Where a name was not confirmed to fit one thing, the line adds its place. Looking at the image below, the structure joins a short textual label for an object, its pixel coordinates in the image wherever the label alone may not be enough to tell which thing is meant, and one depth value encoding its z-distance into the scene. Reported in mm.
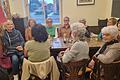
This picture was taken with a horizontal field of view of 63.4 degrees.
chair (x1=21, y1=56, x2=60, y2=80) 1304
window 2836
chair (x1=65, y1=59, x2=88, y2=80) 1231
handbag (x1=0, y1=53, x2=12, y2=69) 1663
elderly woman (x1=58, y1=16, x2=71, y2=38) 2162
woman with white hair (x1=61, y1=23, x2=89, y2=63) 1245
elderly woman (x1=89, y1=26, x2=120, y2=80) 1201
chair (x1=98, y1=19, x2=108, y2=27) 2530
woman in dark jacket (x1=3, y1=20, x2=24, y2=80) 1704
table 1605
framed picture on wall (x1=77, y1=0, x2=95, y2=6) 2720
